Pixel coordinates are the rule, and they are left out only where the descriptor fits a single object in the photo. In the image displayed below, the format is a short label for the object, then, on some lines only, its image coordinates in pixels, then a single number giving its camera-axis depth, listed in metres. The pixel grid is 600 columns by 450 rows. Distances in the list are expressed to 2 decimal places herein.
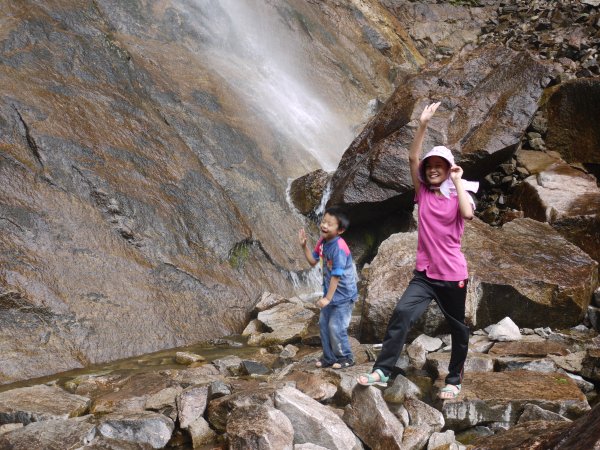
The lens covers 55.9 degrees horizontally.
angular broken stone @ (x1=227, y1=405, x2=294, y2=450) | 3.61
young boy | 5.18
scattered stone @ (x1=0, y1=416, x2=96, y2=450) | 4.02
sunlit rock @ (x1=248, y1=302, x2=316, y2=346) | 7.12
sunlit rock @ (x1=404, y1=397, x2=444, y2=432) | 4.01
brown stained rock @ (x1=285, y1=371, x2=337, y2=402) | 4.66
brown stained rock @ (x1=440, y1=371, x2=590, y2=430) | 4.19
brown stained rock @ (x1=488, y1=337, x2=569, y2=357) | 5.33
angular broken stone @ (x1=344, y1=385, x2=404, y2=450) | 3.75
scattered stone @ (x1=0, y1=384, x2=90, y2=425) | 4.62
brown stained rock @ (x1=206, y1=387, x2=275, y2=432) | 4.14
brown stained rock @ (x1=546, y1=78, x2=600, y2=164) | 10.25
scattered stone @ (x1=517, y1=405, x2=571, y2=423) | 3.99
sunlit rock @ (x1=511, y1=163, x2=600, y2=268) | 8.24
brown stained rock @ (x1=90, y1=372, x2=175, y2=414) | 4.93
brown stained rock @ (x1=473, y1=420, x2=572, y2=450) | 2.74
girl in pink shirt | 4.17
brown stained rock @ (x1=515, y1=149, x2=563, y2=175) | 10.01
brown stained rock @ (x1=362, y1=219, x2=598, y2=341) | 6.43
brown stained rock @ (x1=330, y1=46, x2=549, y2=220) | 9.72
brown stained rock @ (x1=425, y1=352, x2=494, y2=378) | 4.92
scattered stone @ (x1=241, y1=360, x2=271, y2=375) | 5.89
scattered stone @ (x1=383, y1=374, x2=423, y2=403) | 4.36
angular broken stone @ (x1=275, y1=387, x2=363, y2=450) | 3.80
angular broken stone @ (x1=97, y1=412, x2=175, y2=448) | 4.24
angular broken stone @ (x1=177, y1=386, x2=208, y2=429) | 4.47
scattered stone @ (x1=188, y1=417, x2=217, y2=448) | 4.33
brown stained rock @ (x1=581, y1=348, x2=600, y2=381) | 4.79
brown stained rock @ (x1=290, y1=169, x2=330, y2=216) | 10.80
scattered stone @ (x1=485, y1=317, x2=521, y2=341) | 5.87
